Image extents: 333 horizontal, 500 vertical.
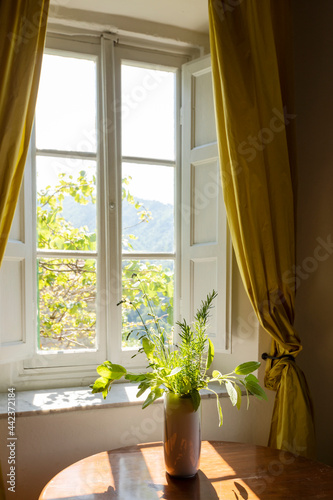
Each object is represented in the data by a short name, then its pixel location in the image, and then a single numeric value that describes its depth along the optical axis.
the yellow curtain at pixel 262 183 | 2.05
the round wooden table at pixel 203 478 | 1.40
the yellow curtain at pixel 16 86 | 1.77
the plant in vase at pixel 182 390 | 1.45
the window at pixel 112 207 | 2.24
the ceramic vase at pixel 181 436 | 1.45
